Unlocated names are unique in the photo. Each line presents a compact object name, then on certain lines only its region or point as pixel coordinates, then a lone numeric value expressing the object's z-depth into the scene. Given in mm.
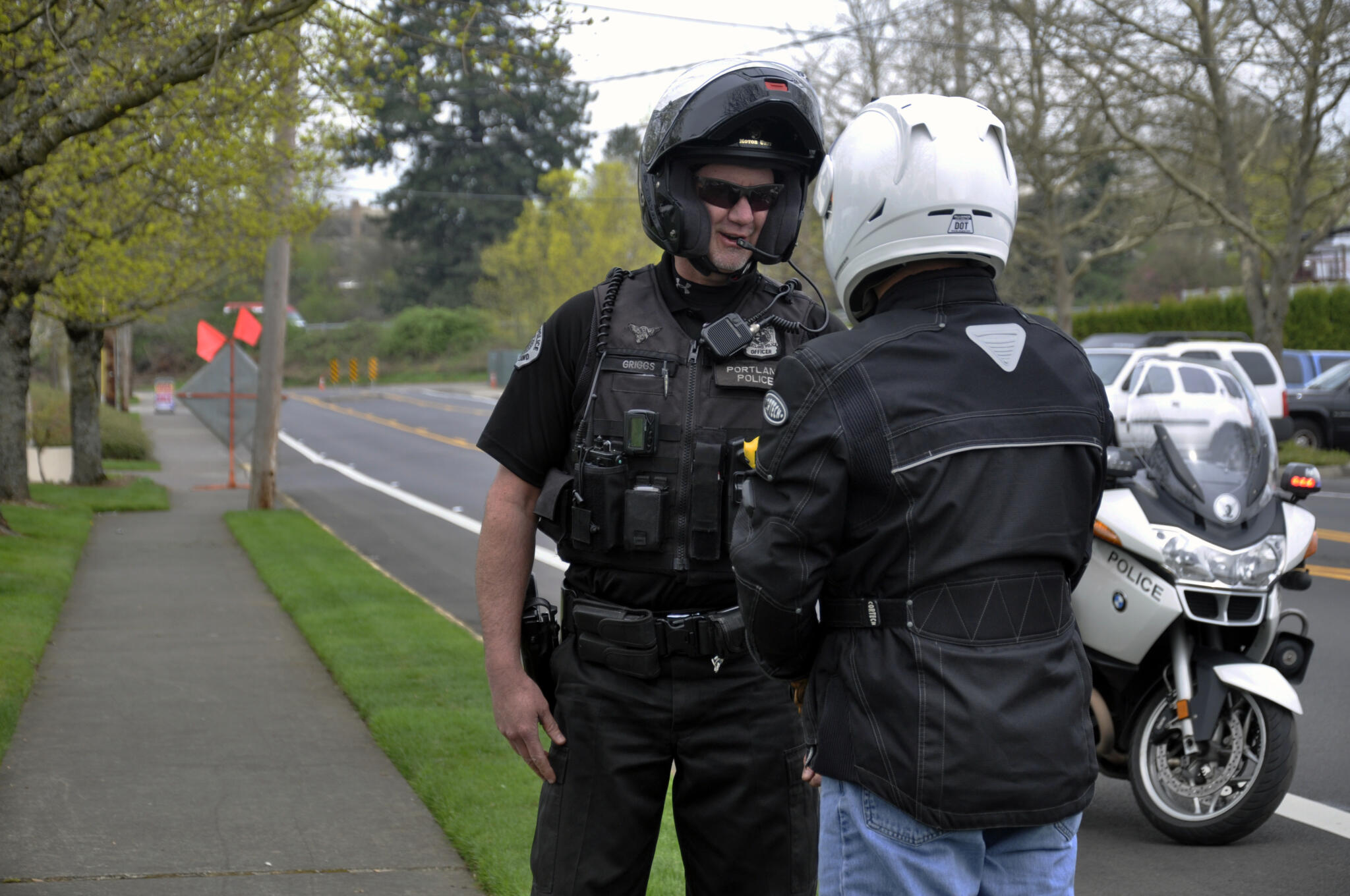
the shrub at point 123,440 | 25531
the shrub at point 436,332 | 75288
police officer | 2781
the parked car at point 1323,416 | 22922
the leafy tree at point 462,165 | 65688
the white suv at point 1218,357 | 18828
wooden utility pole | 15617
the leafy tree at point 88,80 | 7273
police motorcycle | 4809
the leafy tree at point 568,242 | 59094
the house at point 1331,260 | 48469
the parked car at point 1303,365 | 28422
